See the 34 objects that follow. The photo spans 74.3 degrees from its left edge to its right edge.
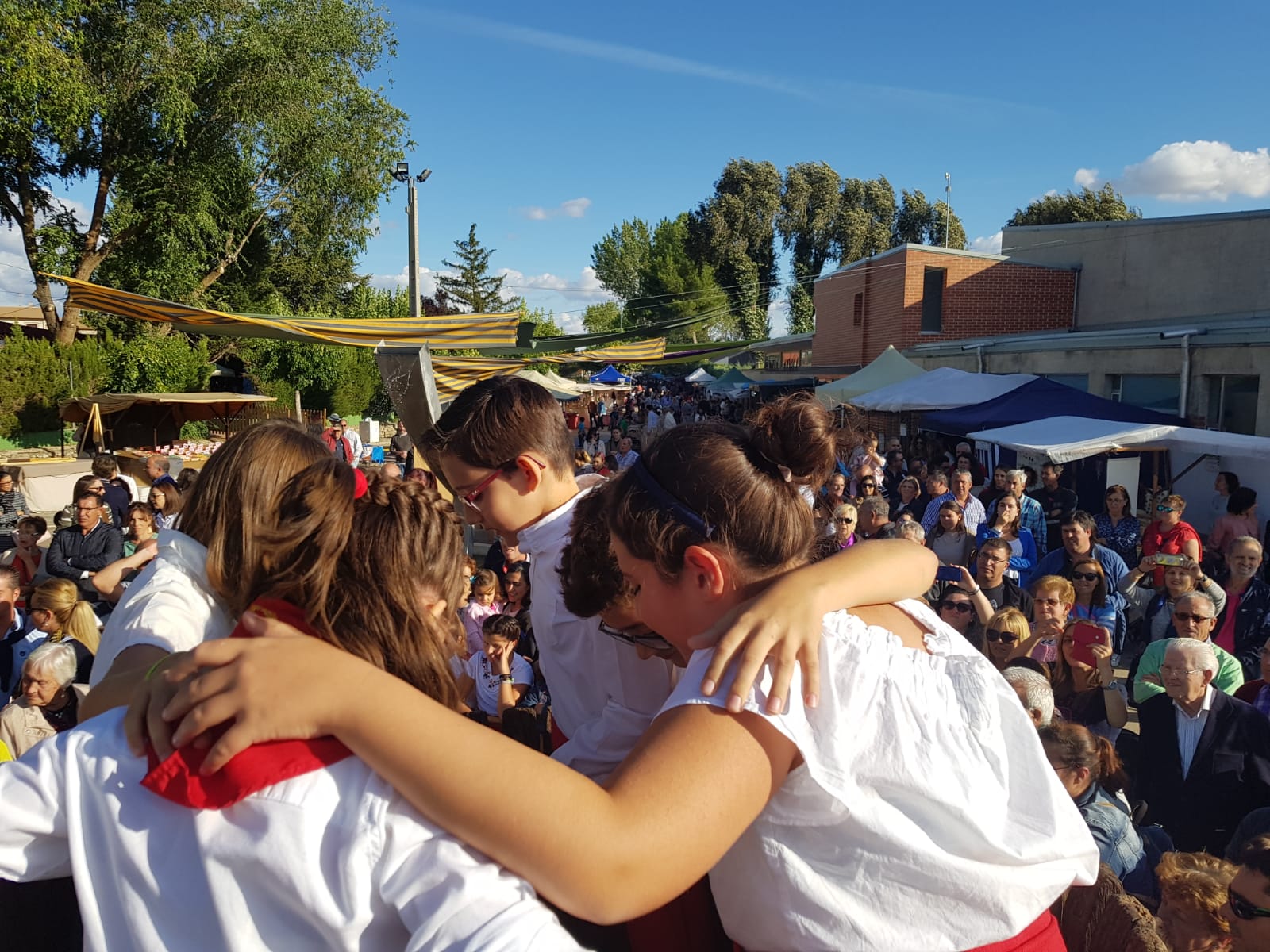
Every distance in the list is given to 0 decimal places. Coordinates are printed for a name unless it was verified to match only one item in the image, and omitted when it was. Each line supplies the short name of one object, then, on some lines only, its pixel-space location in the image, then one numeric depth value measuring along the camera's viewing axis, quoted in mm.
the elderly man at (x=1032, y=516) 7375
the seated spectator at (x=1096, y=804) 3045
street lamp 14180
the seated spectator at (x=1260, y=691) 3992
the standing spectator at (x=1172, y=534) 6496
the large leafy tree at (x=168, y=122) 19719
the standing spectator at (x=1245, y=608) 5254
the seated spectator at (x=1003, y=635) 4691
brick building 22062
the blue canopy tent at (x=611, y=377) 39312
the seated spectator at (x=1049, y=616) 4691
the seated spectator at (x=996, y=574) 5723
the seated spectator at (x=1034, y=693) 3496
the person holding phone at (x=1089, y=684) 4152
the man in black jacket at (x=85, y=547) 6477
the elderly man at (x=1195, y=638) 4152
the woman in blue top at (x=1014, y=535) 6469
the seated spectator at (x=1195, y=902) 2537
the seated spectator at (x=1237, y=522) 7285
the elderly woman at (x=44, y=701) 3852
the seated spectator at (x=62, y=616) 4887
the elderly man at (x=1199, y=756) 3594
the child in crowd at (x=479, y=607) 5262
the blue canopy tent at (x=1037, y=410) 11031
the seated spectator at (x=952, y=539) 6930
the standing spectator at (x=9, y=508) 8891
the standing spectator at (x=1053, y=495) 8852
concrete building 12328
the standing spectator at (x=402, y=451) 11067
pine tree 73188
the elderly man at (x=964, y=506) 7477
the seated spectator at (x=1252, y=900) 2318
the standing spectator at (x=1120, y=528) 7488
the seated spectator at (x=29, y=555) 6777
